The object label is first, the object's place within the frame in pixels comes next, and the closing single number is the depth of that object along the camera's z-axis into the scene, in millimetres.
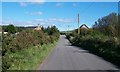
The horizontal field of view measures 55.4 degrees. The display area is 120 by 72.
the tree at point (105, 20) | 28115
